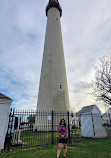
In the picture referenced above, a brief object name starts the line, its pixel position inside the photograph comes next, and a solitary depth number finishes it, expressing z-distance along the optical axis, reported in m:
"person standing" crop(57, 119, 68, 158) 4.66
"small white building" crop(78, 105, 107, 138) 10.67
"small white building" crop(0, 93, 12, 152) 6.29
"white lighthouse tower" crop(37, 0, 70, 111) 16.10
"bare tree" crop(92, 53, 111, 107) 14.96
